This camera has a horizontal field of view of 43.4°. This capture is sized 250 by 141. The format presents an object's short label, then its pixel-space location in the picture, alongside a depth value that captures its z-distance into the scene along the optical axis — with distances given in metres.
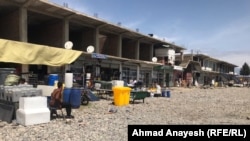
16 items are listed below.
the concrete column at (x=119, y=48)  34.45
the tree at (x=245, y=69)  111.03
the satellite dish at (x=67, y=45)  21.36
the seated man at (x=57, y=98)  10.79
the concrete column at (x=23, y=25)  22.39
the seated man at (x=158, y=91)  23.17
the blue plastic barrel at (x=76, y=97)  13.61
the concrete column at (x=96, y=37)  30.31
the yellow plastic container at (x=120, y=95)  16.00
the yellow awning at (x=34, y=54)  11.45
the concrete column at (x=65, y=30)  26.31
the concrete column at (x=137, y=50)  38.84
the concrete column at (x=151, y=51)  42.89
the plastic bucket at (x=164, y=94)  23.42
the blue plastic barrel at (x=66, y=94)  12.26
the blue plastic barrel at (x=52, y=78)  16.42
